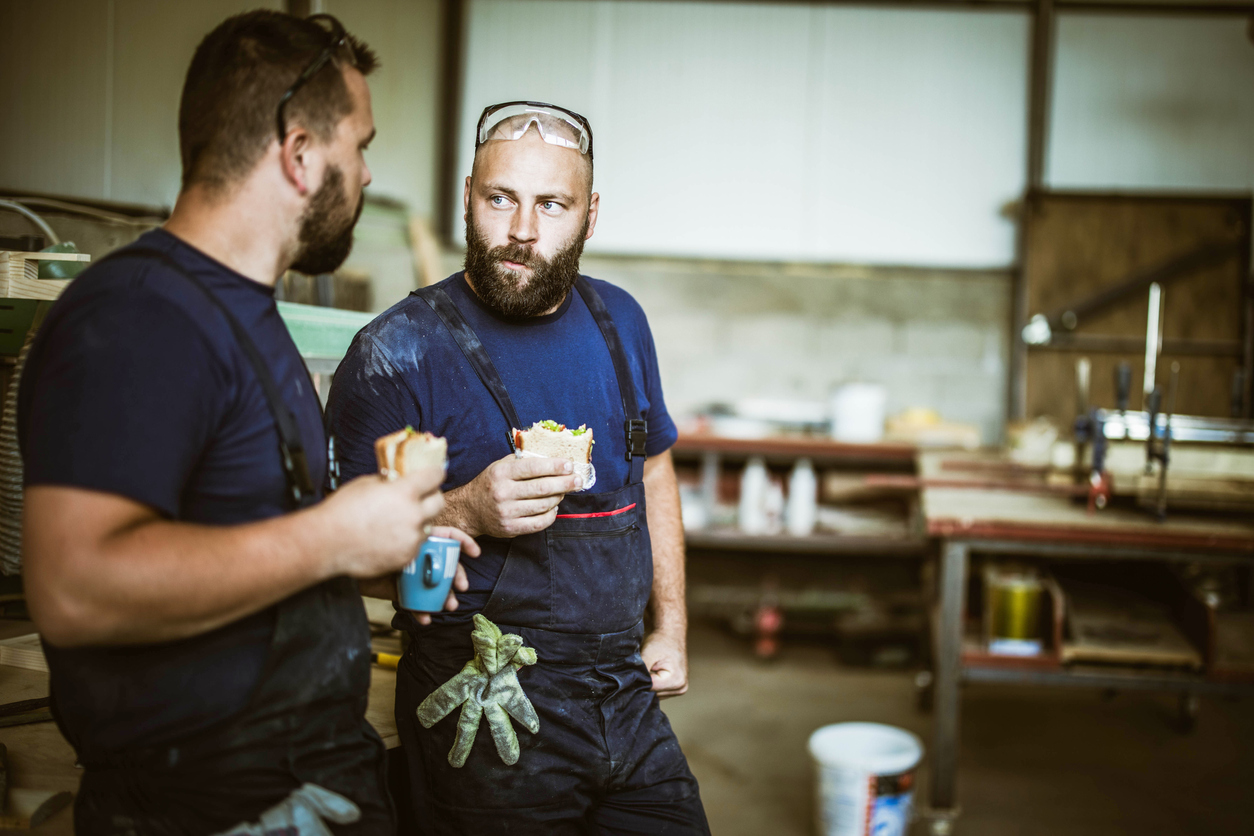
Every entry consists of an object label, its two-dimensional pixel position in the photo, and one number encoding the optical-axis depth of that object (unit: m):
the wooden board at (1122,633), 3.20
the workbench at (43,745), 1.63
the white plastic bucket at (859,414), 5.40
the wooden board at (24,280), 1.94
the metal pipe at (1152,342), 3.35
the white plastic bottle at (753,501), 5.35
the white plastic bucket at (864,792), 2.93
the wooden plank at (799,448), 5.27
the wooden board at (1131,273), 5.54
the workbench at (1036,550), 3.09
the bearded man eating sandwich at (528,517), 1.68
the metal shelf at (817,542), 5.25
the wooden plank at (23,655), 2.02
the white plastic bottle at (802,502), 5.32
